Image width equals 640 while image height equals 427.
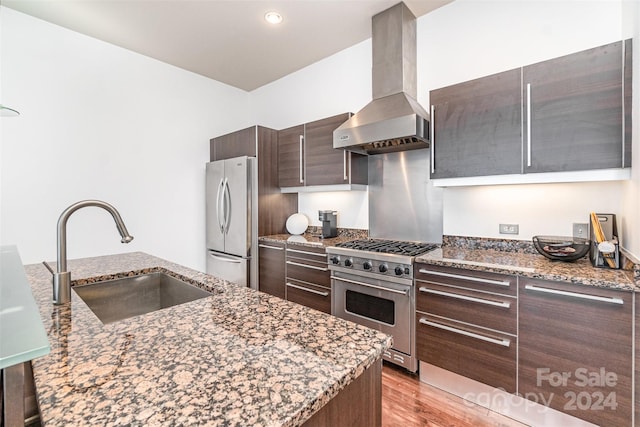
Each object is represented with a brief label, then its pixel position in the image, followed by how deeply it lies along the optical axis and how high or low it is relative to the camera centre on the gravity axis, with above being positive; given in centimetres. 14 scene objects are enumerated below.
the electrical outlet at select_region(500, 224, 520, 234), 217 -16
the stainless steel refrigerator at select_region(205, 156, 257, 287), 314 -8
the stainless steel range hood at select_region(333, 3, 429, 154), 232 +105
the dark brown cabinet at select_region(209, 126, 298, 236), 322 +49
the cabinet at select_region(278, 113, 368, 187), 287 +54
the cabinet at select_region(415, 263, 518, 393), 168 -73
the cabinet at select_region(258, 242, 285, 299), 297 -61
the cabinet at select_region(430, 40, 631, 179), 158 +57
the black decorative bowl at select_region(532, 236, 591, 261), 171 -25
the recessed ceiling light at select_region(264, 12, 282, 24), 256 +177
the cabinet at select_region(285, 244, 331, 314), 261 -64
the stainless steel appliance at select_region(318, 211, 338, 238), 317 -14
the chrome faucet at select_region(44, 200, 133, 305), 107 -22
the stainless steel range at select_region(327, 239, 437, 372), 208 -62
